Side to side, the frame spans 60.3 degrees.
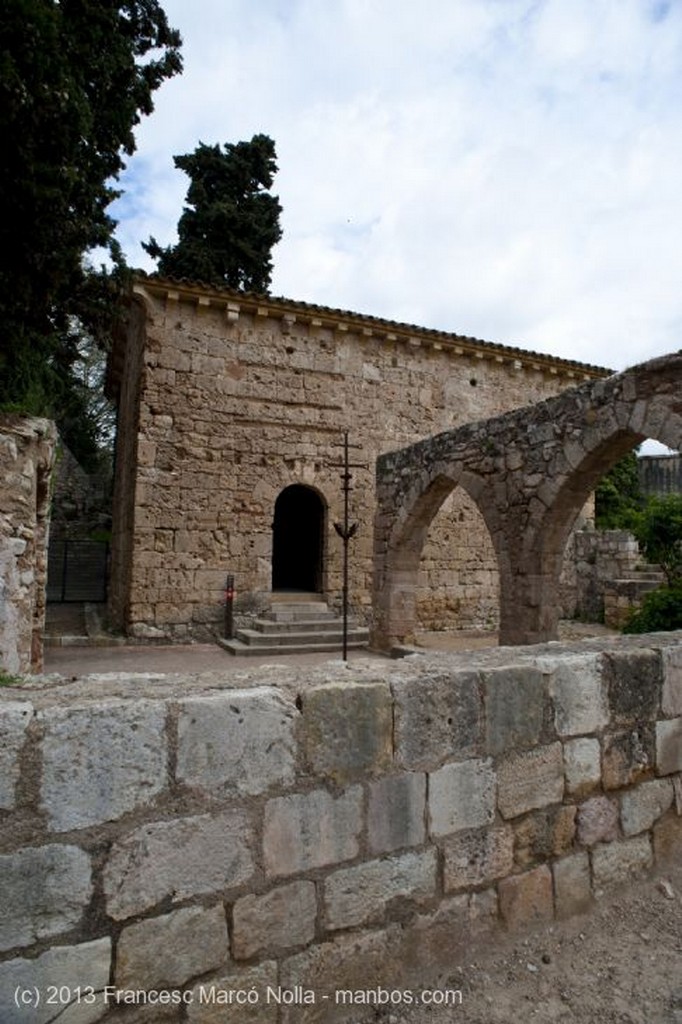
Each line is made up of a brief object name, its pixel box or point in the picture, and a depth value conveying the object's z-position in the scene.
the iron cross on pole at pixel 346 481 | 7.50
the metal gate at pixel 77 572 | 13.24
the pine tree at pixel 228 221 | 15.87
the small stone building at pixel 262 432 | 9.46
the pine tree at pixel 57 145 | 5.21
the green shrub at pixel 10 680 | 1.66
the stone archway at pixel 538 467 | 5.50
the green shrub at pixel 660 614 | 6.14
